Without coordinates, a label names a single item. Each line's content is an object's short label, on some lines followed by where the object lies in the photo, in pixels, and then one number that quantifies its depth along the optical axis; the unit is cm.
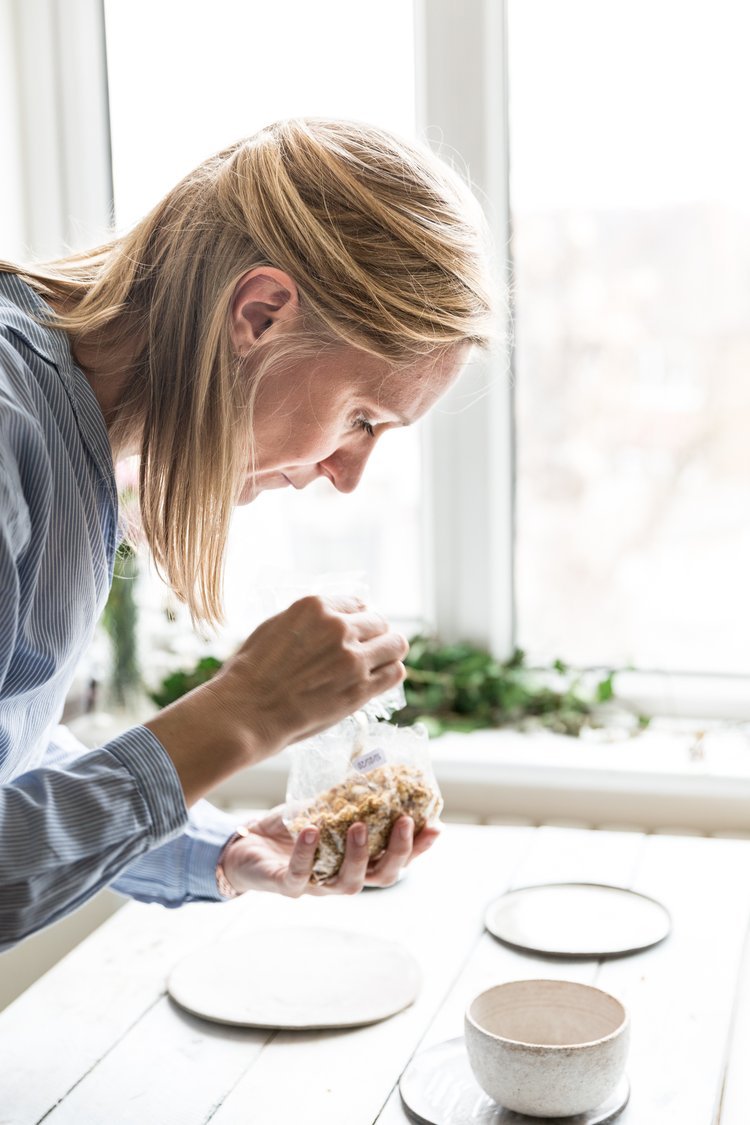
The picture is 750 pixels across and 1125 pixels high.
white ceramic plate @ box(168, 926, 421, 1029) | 118
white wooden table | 104
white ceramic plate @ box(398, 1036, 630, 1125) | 100
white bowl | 96
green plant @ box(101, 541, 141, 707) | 222
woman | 89
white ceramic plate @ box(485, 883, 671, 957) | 132
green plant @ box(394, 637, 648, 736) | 219
